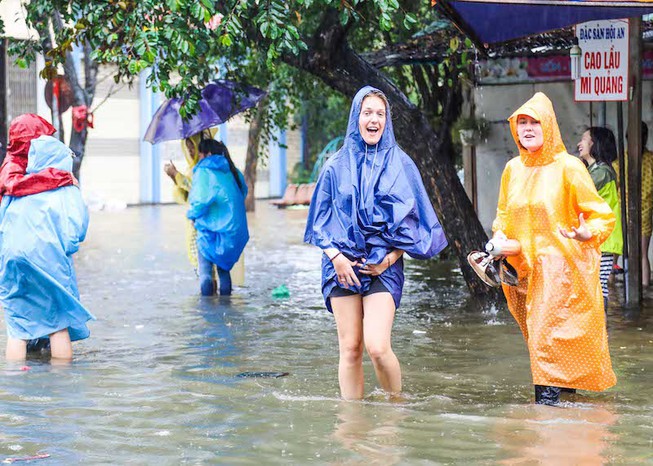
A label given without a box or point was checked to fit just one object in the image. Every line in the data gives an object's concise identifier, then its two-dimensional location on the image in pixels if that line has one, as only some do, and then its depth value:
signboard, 13.40
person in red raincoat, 11.16
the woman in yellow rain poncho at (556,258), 8.72
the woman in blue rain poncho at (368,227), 8.74
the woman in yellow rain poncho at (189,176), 16.48
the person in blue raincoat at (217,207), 15.94
